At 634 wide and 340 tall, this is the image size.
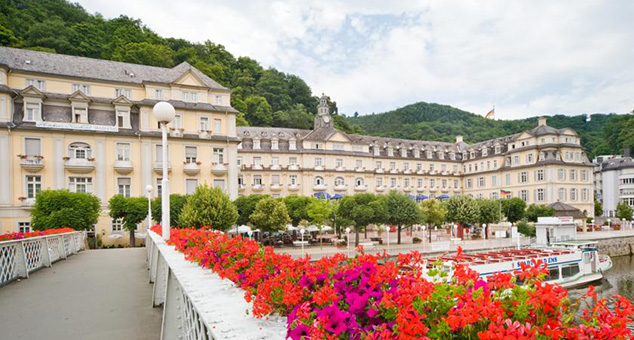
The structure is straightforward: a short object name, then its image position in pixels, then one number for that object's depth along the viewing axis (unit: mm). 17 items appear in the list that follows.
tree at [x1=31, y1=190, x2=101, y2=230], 26234
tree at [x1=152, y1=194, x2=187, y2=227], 31781
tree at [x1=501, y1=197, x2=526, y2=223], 48562
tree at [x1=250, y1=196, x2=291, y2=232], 33250
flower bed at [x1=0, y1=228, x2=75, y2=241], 12092
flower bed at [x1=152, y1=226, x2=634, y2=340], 1605
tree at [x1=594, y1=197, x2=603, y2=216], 68188
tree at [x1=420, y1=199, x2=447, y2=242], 41688
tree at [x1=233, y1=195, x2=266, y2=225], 36406
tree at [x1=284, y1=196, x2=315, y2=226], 38469
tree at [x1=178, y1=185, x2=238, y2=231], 26391
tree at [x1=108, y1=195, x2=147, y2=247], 31125
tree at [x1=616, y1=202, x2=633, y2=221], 60009
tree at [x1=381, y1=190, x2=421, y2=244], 37688
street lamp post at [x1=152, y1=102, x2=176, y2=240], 9695
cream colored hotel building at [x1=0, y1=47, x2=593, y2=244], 30734
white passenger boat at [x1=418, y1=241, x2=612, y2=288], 24538
